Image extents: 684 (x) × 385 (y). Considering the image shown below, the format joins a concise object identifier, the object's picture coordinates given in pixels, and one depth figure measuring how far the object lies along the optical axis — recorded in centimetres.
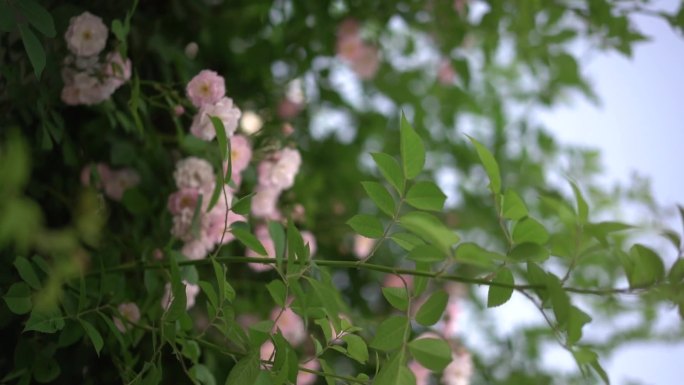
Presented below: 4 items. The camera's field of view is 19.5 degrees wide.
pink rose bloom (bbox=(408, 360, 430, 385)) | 210
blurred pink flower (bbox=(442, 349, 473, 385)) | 214
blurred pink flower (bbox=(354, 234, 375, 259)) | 230
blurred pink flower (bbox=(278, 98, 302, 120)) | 217
